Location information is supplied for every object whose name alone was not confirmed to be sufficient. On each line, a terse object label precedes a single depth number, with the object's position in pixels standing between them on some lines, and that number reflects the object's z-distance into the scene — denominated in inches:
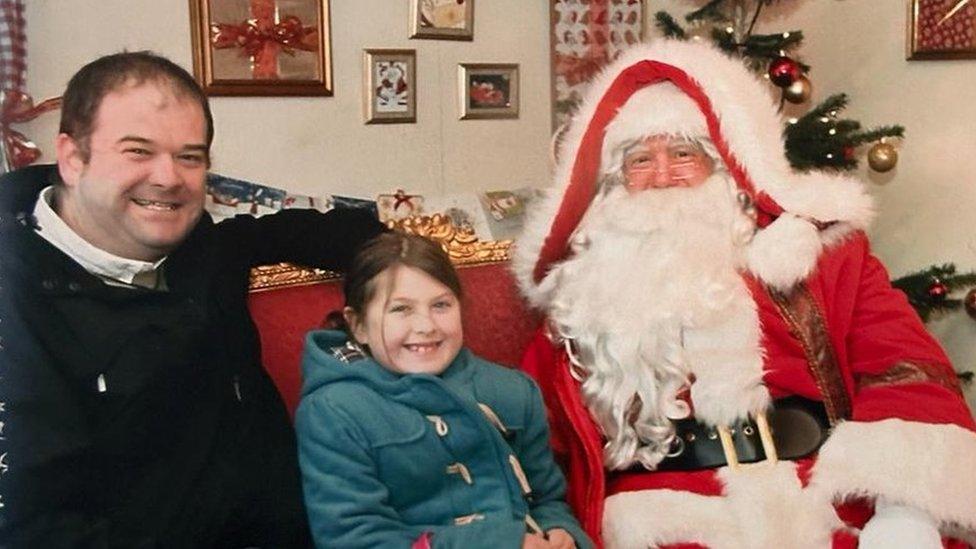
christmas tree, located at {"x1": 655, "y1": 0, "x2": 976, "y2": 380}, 114.7
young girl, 62.9
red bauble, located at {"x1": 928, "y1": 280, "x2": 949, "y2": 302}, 115.0
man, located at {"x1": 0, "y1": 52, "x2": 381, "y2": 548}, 55.9
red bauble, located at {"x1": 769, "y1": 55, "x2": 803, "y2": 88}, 113.8
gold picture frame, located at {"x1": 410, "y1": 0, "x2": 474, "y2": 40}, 113.0
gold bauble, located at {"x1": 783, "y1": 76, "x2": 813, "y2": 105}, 115.0
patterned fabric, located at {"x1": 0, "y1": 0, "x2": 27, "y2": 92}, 76.9
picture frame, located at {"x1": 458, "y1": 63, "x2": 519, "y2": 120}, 118.4
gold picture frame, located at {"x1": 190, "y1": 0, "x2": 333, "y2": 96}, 98.0
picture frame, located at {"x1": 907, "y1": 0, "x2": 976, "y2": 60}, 115.4
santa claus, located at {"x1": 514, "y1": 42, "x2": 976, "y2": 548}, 70.9
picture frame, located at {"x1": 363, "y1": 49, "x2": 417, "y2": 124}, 110.3
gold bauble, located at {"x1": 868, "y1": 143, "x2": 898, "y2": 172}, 115.6
